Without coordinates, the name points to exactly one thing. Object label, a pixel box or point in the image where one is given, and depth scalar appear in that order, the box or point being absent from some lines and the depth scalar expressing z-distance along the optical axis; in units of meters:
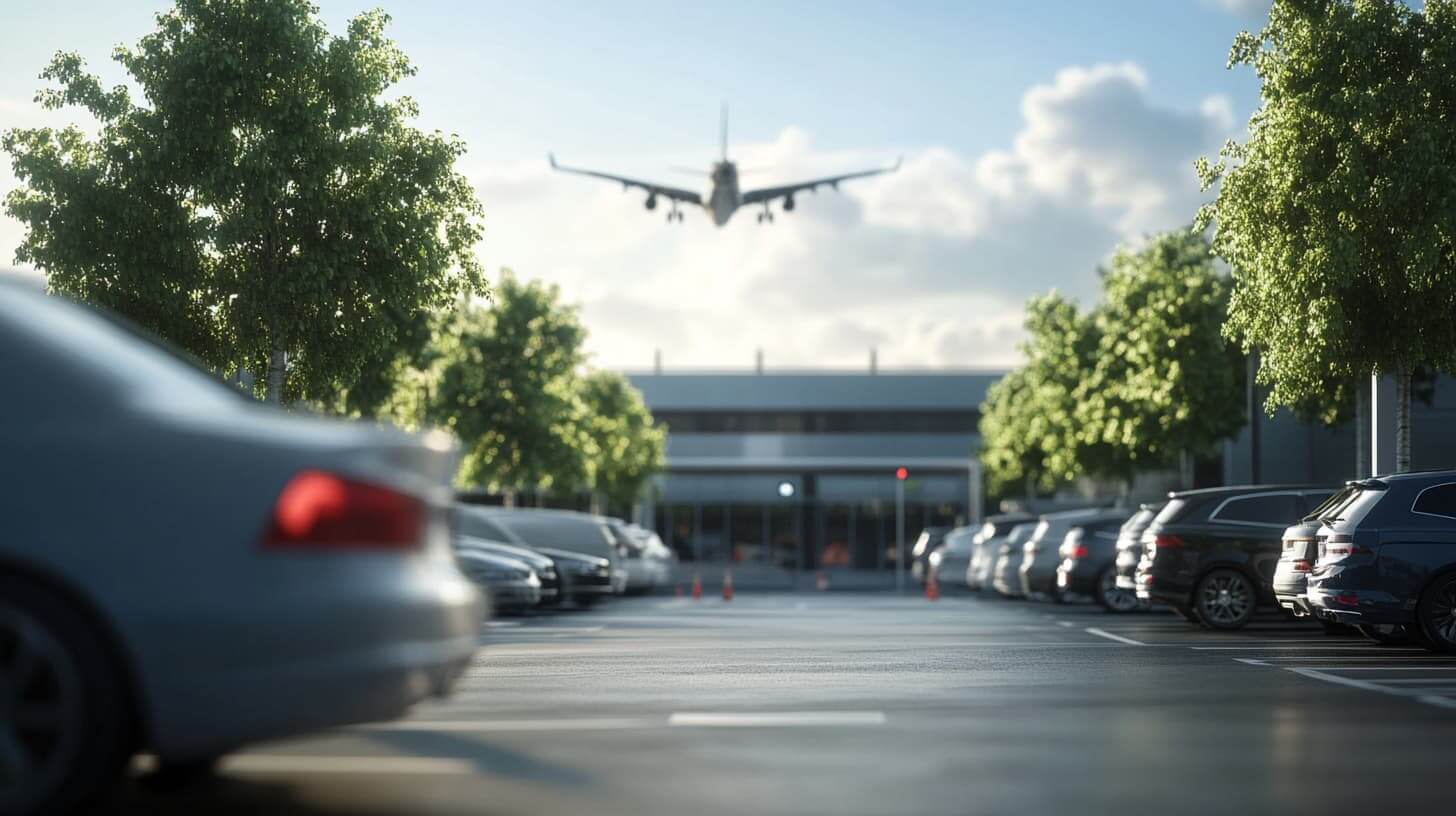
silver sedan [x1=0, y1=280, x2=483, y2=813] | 5.19
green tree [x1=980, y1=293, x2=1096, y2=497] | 48.06
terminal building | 73.00
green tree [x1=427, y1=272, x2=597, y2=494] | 45.91
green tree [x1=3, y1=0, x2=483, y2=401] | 20.97
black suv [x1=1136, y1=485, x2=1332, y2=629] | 19.78
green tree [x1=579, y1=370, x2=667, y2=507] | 61.22
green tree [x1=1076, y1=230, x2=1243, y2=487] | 40.41
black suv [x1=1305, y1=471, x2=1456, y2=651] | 14.67
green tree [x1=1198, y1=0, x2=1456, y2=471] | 20.80
